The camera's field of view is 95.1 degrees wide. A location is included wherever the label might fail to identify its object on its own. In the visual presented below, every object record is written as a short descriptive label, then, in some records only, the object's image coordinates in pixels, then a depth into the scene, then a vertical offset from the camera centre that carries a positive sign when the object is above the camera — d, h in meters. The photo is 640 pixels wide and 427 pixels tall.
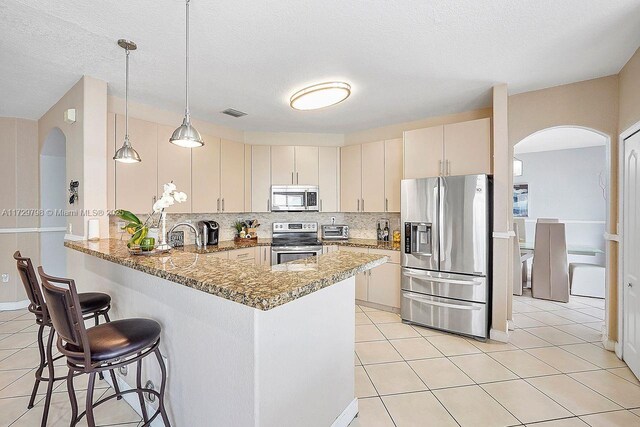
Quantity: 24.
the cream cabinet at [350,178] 4.42 +0.55
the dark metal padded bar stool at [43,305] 1.74 -0.62
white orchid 1.99 +0.10
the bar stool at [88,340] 1.25 -0.60
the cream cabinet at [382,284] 3.82 -0.95
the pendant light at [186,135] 1.87 +0.50
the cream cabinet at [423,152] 3.46 +0.75
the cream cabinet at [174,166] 3.45 +0.58
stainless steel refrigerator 3.02 -0.43
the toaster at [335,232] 4.62 -0.29
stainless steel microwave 4.47 +0.24
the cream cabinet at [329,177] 4.57 +0.57
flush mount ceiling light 2.76 +1.16
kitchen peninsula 1.23 -0.60
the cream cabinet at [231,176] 4.16 +0.55
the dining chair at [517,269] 4.40 -0.86
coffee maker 4.04 -0.26
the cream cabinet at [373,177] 4.22 +0.53
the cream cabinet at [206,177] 3.83 +0.50
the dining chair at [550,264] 4.31 -0.76
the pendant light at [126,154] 2.36 +0.48
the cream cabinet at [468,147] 3.19 +0.74
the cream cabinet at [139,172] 3.08 +0.45
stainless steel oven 4.20 -0.42
